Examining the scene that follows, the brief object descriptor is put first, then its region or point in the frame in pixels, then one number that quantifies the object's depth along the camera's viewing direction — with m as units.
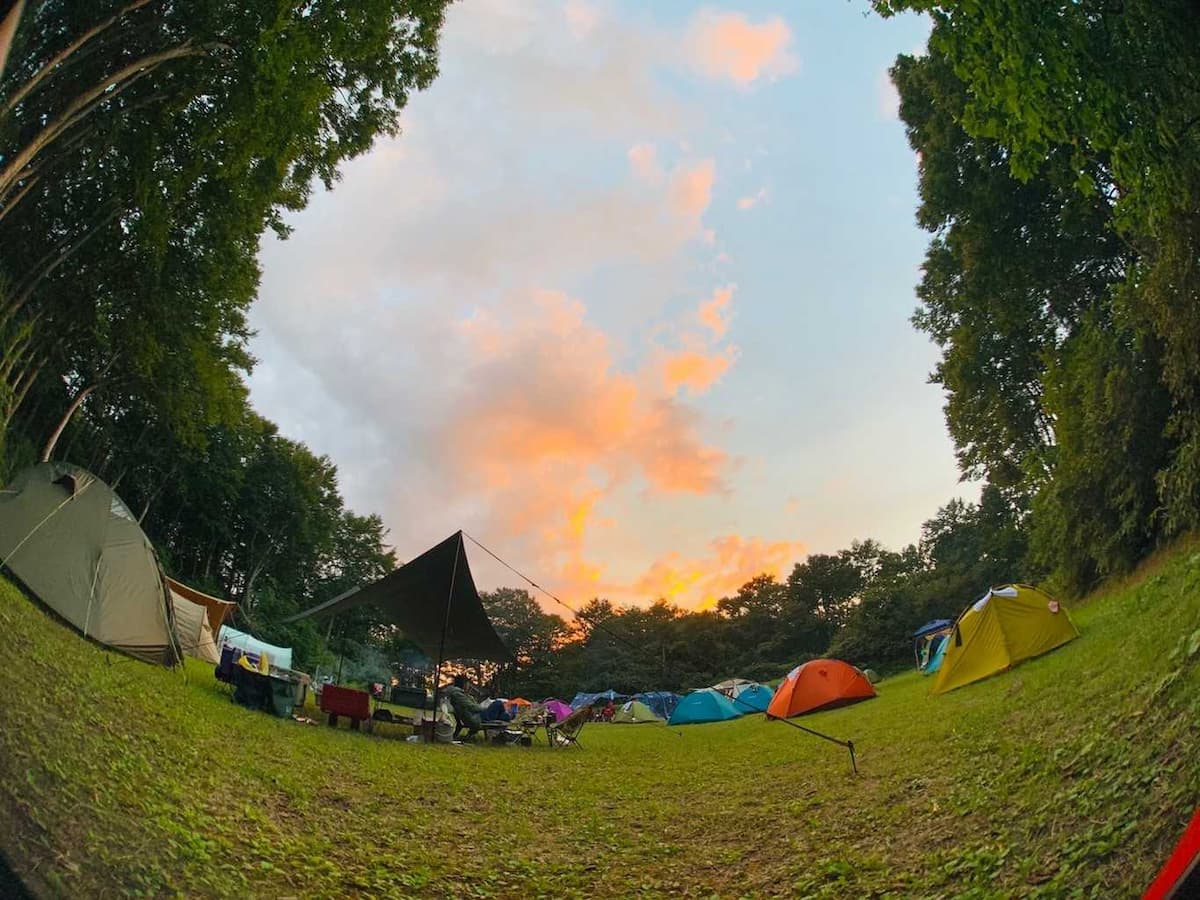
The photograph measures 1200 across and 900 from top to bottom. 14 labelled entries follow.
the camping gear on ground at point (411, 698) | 12.66
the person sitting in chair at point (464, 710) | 11.85
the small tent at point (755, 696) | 23.98
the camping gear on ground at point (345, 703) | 10.57
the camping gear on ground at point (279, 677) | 10.02
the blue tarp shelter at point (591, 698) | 32.02
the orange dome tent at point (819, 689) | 15.69
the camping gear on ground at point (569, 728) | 12.70
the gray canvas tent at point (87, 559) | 8.90
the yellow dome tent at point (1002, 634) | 10.51
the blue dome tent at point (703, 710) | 22.50
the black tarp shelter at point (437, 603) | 12.39
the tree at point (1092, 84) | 3.74
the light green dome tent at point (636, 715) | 27.27
